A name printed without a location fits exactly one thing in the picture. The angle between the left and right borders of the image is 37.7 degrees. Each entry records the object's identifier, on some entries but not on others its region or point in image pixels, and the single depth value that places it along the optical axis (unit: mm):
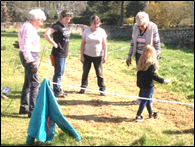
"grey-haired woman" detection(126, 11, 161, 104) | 5238
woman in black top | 5730
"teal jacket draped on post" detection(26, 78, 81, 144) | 3793
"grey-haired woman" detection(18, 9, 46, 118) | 4754
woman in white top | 6078
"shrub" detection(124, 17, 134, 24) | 37600
